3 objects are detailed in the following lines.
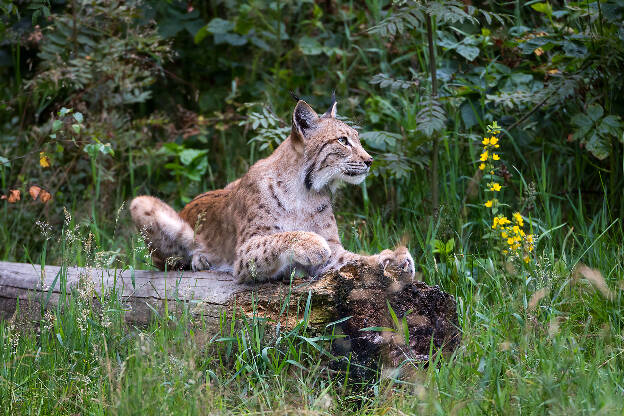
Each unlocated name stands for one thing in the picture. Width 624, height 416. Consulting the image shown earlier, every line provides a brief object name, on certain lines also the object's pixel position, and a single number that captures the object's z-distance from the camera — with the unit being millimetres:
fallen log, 7820
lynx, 8508
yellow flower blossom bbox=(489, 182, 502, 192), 9780
